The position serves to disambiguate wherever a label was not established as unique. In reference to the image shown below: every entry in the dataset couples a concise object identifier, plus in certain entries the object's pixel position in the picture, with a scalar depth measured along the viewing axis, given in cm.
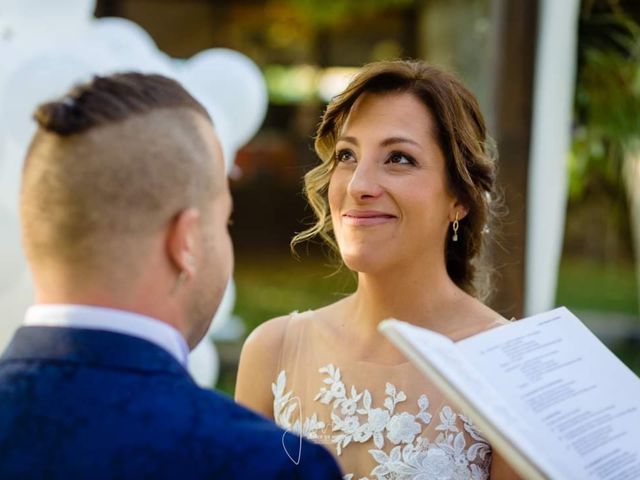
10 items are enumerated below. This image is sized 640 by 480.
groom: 134
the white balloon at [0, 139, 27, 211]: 408
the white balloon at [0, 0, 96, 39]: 440
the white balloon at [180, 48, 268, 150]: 492
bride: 229
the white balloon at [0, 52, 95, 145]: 390
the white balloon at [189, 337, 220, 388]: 453
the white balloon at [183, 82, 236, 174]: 464
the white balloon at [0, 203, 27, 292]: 393
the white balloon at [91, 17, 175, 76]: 435
